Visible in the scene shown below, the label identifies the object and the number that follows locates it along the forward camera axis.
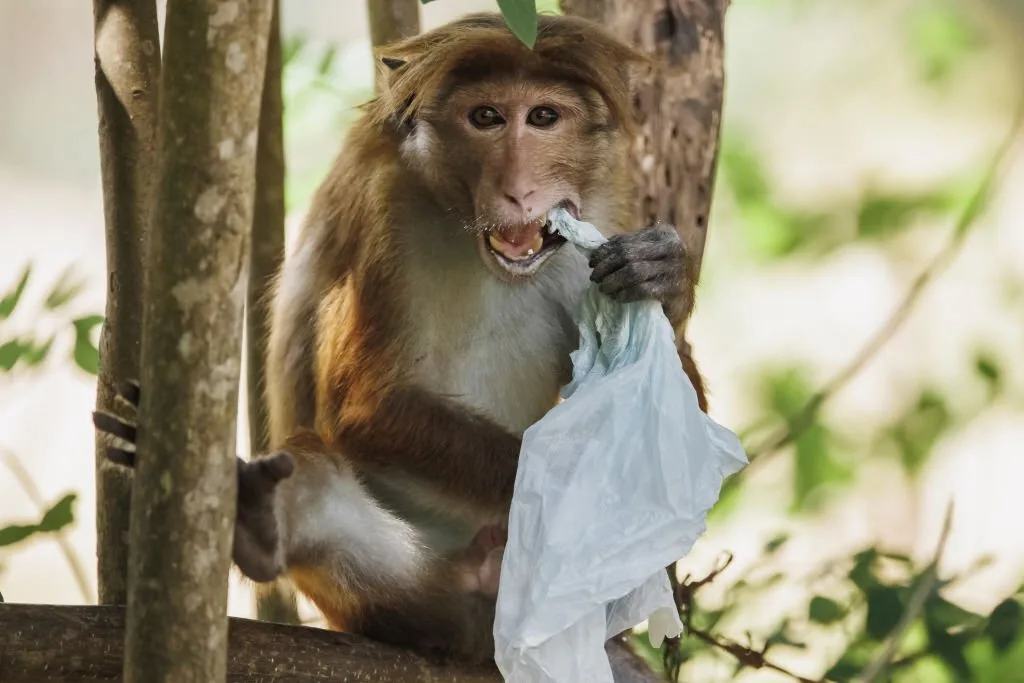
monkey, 8.65
